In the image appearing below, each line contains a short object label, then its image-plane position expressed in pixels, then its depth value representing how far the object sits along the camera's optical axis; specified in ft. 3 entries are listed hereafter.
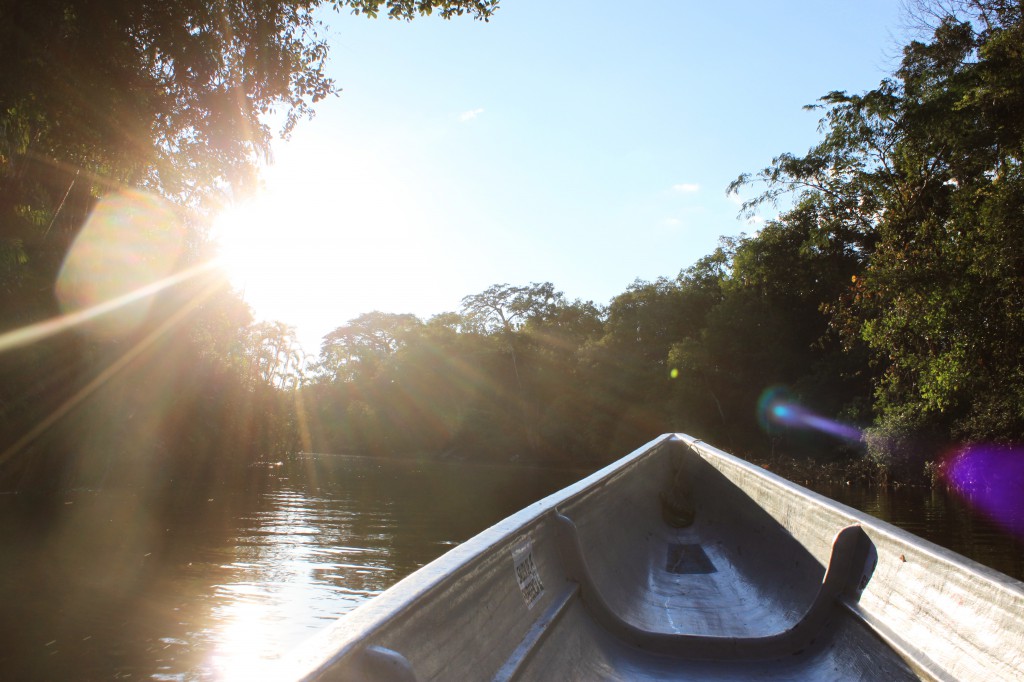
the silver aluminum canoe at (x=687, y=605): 4.67
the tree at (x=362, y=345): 211.61
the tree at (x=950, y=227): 41.55
